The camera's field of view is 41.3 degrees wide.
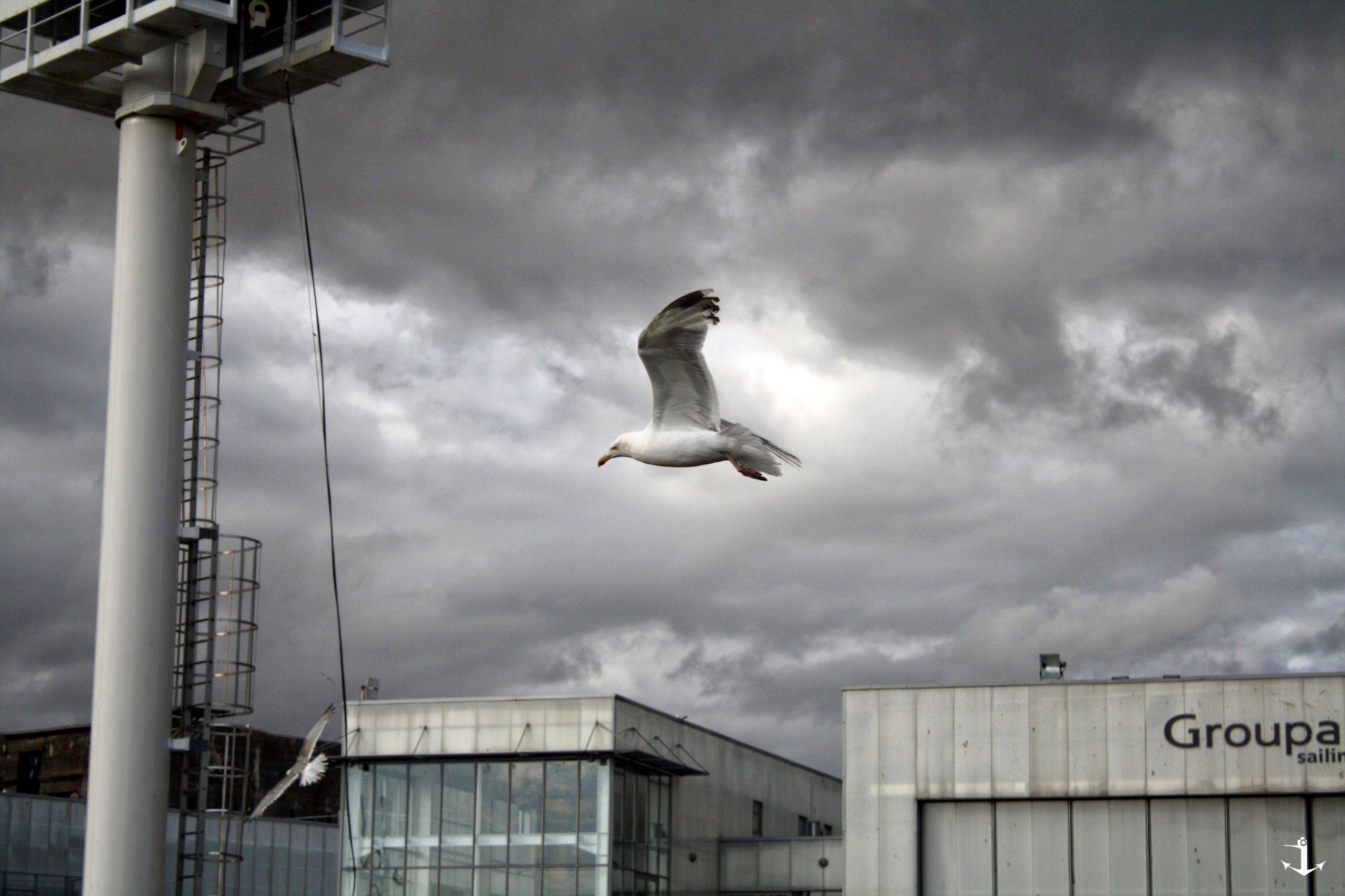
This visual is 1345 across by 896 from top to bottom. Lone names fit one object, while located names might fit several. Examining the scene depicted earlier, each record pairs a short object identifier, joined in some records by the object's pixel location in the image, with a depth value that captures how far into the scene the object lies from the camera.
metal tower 33.88
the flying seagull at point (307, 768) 47.12
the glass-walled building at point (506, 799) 49.12
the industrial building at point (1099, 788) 42.38
